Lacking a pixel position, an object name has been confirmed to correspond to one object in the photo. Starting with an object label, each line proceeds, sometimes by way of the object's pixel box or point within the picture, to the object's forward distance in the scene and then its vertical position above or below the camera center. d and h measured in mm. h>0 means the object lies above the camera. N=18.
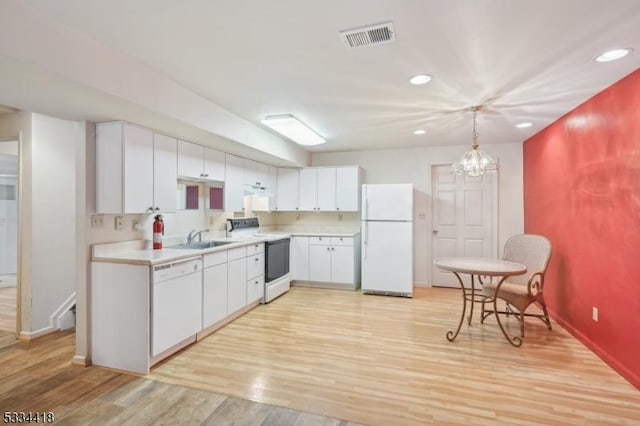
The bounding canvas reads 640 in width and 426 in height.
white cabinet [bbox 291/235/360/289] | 5074 -750
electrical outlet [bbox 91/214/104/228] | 2734 -55
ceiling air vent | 1861 +1083
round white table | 2992 -543
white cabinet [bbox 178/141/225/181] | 3365 +593
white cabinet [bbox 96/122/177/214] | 2707 +401
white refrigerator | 4746 -397
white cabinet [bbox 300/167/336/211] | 5422 +426
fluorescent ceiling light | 3545 +1038
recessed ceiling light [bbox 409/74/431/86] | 2514 +1085
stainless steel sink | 3629 -363
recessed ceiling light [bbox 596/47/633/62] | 2098 +1071
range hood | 5070 +225
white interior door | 5086 -68
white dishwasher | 2596 -783
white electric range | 4430 -592
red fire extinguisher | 3168 -200
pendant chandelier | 3299 +532
